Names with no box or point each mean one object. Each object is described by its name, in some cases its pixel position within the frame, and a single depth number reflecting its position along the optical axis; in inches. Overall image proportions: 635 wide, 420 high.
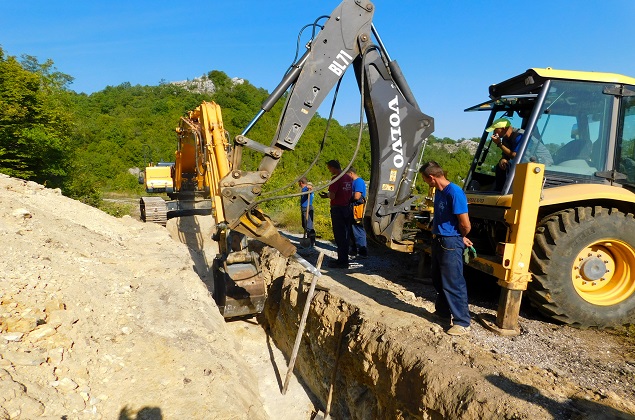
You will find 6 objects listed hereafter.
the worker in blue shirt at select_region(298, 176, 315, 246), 370.4
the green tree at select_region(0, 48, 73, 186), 446.0
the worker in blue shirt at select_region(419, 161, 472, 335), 155.7
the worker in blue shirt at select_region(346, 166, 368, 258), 317.1
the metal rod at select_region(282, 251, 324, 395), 192.1
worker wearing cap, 187.3
